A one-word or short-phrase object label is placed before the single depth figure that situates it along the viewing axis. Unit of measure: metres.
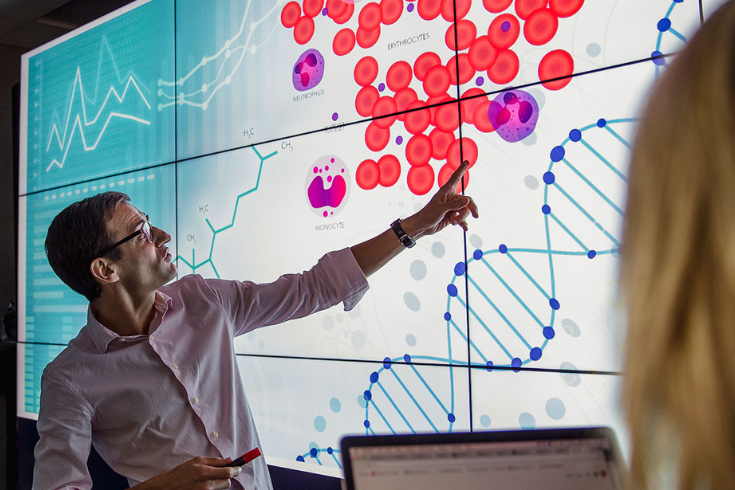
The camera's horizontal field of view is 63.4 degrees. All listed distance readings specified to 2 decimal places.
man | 1.52
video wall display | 1.55
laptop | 0.65
